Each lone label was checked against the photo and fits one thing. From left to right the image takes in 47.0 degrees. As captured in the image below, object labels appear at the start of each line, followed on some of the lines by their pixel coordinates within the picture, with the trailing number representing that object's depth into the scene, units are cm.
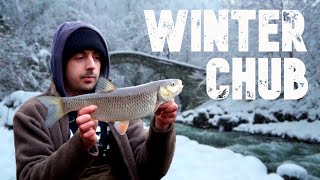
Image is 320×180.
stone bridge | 725
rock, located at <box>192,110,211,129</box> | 675
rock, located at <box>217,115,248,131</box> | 646
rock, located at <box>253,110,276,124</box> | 636
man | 107
